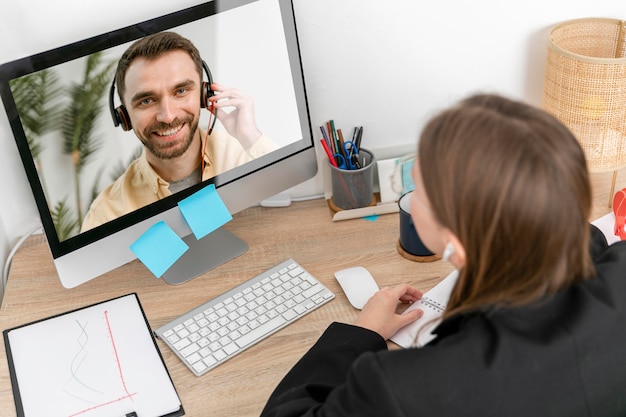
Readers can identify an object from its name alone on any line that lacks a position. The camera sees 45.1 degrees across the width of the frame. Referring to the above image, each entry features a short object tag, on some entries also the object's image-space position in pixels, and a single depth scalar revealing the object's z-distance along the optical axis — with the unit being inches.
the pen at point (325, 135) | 57.8
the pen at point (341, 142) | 58.3
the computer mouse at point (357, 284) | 50.6
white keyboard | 47.4
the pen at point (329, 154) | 57.9
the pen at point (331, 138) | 58.0
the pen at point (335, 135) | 57.9
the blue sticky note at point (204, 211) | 52.9
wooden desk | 45.1
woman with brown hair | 31.7
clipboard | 43.8
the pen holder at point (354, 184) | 58.1
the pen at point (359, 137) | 58.6
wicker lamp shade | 53.8
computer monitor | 45.8
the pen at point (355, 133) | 59.6
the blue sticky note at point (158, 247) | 51.5
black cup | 53.4
